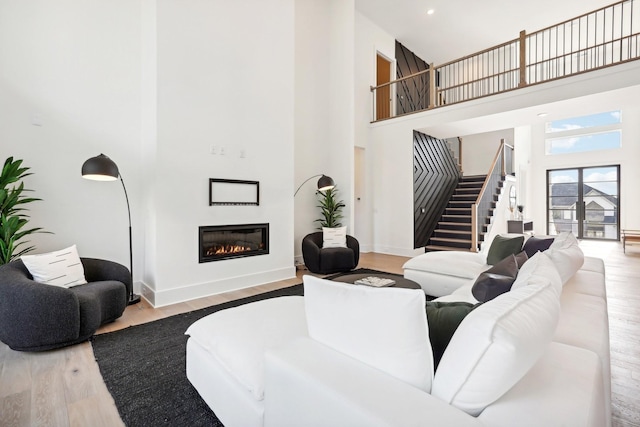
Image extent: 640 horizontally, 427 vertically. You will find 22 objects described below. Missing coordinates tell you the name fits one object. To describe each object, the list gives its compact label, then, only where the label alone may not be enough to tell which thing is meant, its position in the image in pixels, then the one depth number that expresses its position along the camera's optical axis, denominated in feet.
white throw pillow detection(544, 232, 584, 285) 6.91
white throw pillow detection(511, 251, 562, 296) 4.24
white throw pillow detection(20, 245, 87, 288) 8.75
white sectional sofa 2.63
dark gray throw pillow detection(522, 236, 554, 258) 10.55
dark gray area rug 5.40
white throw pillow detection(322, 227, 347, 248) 16.93
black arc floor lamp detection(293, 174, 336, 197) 16.20
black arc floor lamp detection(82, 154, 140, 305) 9.44
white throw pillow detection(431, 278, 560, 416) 2.63
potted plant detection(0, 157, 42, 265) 8.86
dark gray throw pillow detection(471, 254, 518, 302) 5.28
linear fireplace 12.47
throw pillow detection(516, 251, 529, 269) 7.04
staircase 22.36
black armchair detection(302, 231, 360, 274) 15.74
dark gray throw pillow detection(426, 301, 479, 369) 3.57
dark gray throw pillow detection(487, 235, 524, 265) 10.93
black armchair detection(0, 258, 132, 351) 7.36
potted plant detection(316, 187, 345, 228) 19.24
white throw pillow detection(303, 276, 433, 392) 3.16
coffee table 9.74
